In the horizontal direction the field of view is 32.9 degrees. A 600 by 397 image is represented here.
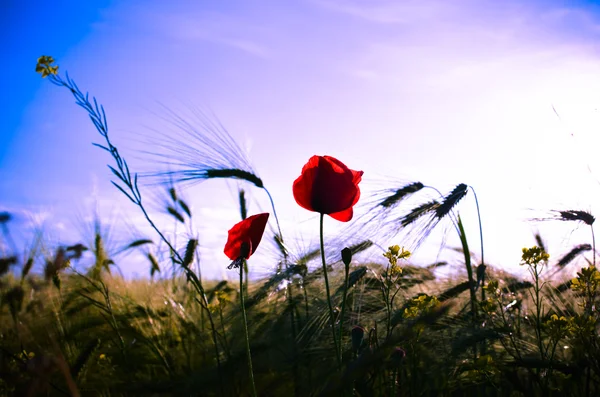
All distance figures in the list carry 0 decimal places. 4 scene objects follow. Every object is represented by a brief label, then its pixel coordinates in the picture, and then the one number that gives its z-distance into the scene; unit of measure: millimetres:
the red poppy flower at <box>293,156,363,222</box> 914
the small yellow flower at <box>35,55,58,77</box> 999
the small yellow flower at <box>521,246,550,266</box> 1022
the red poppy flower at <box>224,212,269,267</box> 882
